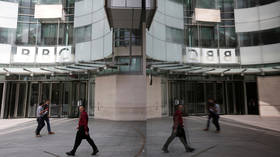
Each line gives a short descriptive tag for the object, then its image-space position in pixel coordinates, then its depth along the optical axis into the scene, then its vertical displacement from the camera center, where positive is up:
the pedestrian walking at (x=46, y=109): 8.61 -0.86
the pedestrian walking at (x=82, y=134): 5.47 -1.33
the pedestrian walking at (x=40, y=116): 8.44 -1.17
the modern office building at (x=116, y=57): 4.98 +2.06
